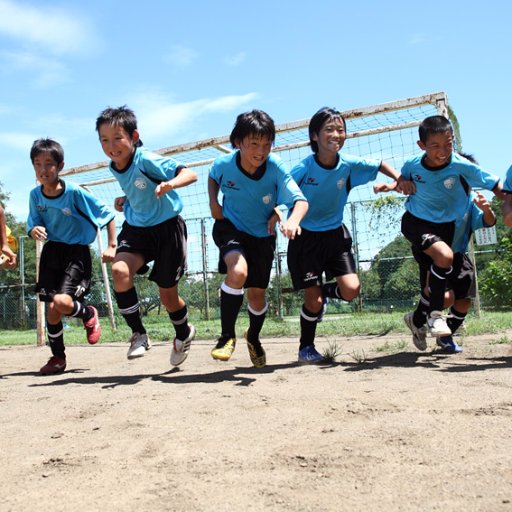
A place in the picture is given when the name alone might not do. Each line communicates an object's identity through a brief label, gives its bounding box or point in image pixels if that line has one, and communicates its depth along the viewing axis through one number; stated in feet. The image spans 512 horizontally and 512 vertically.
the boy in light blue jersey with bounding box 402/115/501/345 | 15.60
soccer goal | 24.56
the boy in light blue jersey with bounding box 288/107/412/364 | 16.06
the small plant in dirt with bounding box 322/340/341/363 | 15.98
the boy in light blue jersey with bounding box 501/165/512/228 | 14.85
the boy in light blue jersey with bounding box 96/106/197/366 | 15.17
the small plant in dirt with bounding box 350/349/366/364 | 15.54
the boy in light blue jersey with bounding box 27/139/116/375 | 17.10
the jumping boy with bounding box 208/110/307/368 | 14.29
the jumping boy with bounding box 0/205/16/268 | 17.70
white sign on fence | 26.14
